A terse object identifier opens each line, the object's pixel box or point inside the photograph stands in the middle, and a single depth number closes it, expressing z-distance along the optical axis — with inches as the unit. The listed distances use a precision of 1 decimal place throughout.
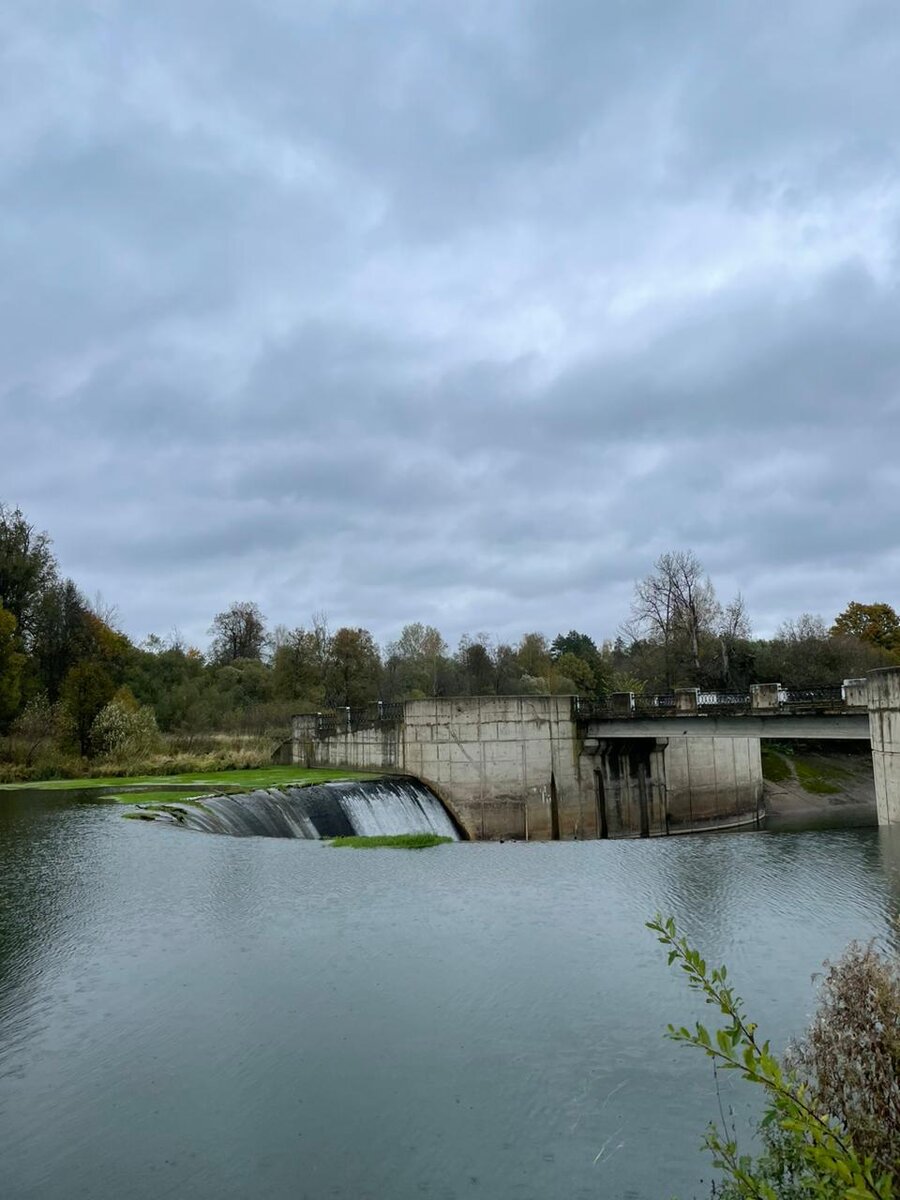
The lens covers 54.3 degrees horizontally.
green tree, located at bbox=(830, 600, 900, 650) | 3006.9
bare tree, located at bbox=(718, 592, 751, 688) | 2365.9
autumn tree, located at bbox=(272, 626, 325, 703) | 2659.9
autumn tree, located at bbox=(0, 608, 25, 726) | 1768.0
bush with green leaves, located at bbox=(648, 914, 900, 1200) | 197.6
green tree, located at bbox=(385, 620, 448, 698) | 3203.7
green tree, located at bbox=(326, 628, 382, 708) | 2738.7
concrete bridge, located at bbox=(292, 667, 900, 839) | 1539.1
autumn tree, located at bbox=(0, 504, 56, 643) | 2064.5
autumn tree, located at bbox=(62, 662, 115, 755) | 1592.0
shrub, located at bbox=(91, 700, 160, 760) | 1578.5
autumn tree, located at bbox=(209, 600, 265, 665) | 3233.3
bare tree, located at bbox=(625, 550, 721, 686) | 2397.9
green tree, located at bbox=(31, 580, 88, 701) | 2187.5
